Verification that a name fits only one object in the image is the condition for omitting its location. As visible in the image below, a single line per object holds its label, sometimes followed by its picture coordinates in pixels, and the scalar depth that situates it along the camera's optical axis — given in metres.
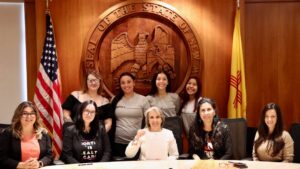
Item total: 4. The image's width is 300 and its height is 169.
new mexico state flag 3.62
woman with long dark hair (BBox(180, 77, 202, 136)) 3.28
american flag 3.40
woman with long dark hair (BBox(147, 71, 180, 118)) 3.22
